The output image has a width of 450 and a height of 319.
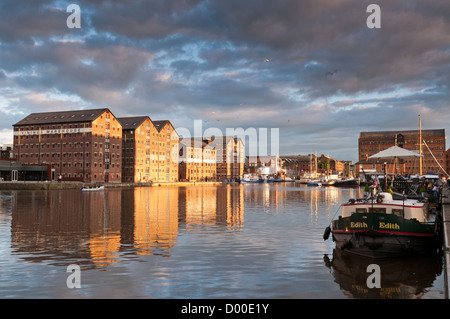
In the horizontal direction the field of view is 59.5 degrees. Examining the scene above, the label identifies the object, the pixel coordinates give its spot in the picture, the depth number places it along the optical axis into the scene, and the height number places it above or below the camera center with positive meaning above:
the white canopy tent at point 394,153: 36.06 +1.46
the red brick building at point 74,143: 133.75 +9.64
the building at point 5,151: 179.51 +9.17
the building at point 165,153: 167.50 +7.37
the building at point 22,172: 128.88 -0.37
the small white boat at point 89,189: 101.06 -4.78
